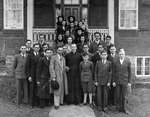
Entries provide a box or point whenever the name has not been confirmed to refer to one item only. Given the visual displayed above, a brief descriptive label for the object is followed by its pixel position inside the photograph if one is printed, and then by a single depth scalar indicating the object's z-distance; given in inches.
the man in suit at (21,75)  242.9
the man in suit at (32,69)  239.8
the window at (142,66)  320.3
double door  321.4
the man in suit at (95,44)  254.2
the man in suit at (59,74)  234.9
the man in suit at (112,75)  238.7
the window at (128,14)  319.5
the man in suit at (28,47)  245.5
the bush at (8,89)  260.7
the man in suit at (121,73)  238.1
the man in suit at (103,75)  236.9
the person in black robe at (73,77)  240.0
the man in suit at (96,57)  245.5
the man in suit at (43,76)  238.5
